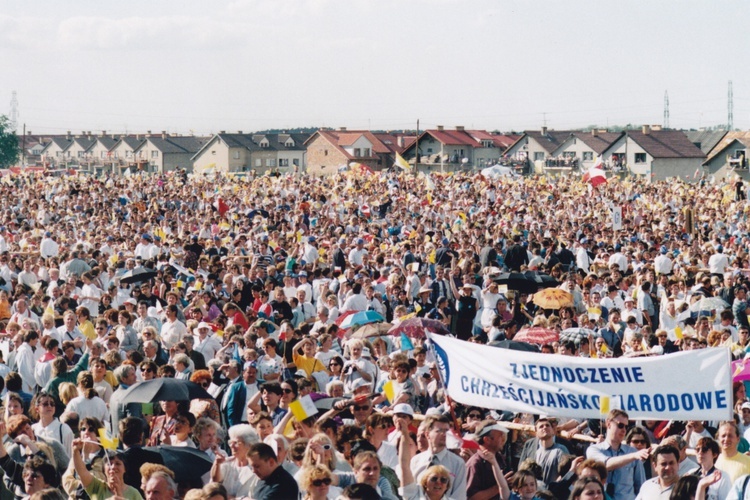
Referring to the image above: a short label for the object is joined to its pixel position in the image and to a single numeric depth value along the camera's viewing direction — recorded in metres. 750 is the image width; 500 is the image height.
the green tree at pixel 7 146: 112.88
